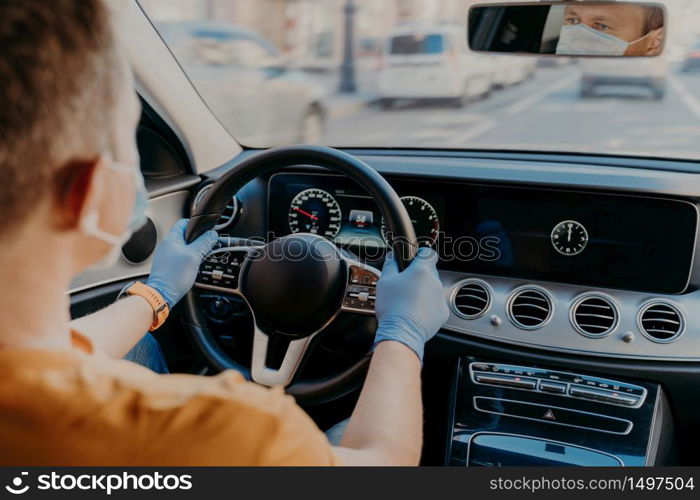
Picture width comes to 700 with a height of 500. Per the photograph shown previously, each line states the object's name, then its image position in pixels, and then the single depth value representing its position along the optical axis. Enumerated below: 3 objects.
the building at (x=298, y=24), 21.53
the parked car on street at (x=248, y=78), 8.52
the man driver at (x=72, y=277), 0.89
